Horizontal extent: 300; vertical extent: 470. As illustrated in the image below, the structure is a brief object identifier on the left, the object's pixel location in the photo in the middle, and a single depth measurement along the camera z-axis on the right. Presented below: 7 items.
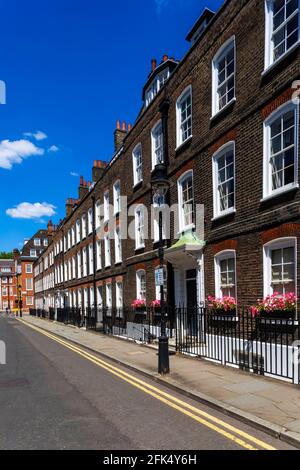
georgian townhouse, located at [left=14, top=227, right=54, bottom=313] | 77.44
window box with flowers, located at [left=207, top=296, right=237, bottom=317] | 10.97
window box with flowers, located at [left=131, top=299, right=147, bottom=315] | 17.69
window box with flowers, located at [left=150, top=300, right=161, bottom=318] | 16.05
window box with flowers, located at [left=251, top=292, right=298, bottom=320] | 8.66
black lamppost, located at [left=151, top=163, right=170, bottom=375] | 9.24
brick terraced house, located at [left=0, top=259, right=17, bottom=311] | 86.81
